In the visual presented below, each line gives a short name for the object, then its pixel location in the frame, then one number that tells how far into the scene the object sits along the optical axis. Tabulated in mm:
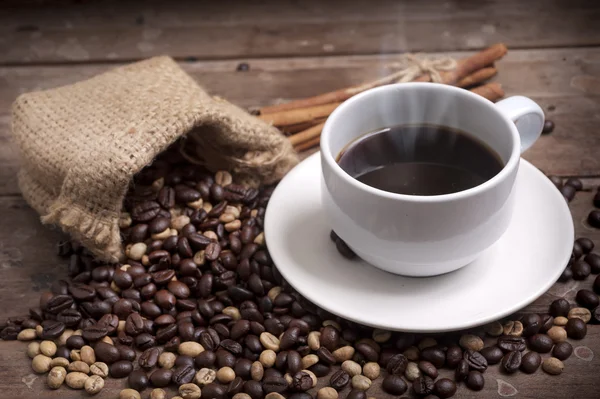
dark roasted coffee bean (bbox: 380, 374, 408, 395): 560
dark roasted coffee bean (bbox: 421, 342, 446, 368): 569
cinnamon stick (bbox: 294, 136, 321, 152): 700
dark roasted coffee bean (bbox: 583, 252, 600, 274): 607
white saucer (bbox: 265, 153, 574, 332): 551
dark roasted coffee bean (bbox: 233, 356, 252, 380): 572
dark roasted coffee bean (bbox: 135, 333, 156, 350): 589
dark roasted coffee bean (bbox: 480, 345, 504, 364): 569
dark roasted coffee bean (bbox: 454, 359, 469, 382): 563
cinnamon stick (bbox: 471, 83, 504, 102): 714
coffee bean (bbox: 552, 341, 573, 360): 570
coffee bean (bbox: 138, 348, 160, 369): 580
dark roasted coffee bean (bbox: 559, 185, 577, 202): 649
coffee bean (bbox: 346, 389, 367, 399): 554
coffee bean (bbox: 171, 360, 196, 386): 570
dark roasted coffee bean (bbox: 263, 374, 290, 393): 562
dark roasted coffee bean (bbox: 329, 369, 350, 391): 564
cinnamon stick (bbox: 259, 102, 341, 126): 704
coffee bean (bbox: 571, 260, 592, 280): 604
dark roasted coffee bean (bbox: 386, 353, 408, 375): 568
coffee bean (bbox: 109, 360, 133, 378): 577
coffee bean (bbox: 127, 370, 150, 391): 569
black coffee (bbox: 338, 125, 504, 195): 567
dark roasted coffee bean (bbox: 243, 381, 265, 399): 560
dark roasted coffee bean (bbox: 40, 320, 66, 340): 594
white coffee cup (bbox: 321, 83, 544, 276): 530
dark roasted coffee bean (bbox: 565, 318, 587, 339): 578
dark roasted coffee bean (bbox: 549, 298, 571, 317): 588
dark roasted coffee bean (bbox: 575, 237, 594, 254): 617
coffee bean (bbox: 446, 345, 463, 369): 568
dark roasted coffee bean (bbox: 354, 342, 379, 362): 572
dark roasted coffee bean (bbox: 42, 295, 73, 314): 605
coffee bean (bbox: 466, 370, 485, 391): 560
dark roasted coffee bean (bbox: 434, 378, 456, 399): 556
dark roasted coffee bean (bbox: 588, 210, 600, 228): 635
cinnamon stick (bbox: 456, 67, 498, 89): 735
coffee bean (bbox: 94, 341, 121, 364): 582
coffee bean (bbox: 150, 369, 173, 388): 570
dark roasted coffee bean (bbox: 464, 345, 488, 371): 566
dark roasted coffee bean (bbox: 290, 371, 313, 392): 560
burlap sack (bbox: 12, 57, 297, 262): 611
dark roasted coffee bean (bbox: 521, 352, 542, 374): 566
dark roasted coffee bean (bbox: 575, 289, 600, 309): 592
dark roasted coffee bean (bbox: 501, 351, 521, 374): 567
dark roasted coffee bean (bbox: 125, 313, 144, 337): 593
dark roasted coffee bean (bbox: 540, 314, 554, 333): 583
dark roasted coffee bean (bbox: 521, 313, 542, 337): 579
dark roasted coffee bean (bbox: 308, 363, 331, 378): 570
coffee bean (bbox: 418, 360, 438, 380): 563
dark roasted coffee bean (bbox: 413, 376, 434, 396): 557
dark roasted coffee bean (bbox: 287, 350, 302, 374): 568
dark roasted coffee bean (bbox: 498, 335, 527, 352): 573
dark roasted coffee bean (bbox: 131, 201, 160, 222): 637
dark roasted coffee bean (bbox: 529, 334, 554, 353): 574
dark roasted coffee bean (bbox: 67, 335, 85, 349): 589
